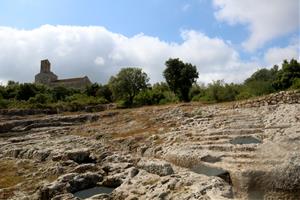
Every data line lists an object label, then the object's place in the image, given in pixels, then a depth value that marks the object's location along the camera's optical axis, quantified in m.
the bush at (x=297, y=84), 23.95
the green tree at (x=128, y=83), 34.39
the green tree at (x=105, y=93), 43.87
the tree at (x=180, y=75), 32.52
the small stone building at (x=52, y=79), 68.86
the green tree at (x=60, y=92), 47.15
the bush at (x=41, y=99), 36.85
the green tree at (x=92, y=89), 47.24
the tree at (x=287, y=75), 29.85
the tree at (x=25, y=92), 42.97
